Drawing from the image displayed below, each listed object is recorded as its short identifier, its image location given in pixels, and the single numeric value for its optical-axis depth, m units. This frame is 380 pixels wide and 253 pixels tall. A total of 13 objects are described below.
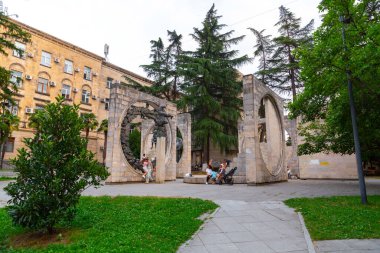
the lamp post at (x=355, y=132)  7.70
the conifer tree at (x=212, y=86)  28.70
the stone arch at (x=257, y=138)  13.34
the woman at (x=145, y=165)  16.19
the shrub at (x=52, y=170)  4.95
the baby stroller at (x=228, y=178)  14.95
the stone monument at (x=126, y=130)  14.69
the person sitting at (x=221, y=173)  15.09
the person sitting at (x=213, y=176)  15.38
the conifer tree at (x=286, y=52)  29.50
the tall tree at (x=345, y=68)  7.82
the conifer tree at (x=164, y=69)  32.84
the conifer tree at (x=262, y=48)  32.53
